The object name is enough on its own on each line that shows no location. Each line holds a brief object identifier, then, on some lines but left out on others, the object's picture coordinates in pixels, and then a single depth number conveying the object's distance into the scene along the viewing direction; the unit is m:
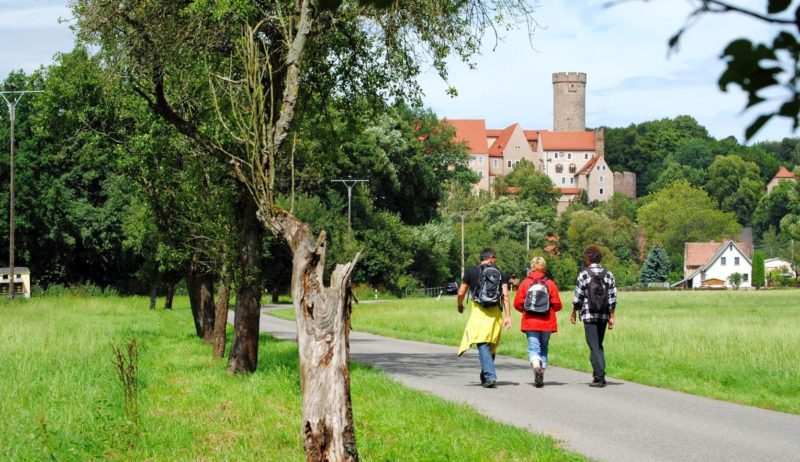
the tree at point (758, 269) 125.75
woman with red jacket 14.35
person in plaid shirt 14.37
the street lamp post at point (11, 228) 46.81
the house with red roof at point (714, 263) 138.00
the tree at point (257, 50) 13.01
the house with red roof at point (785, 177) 193.69
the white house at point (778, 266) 134.75
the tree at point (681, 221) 154.25
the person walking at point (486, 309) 14.12
